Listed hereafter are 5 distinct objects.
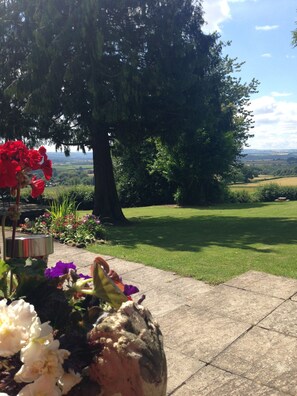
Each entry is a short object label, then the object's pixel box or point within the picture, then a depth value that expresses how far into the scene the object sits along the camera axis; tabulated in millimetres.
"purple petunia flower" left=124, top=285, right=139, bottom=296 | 1816
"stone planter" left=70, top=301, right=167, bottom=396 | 1345
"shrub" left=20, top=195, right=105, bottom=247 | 8500
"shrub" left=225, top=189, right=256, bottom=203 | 30412
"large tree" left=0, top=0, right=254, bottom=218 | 10305
